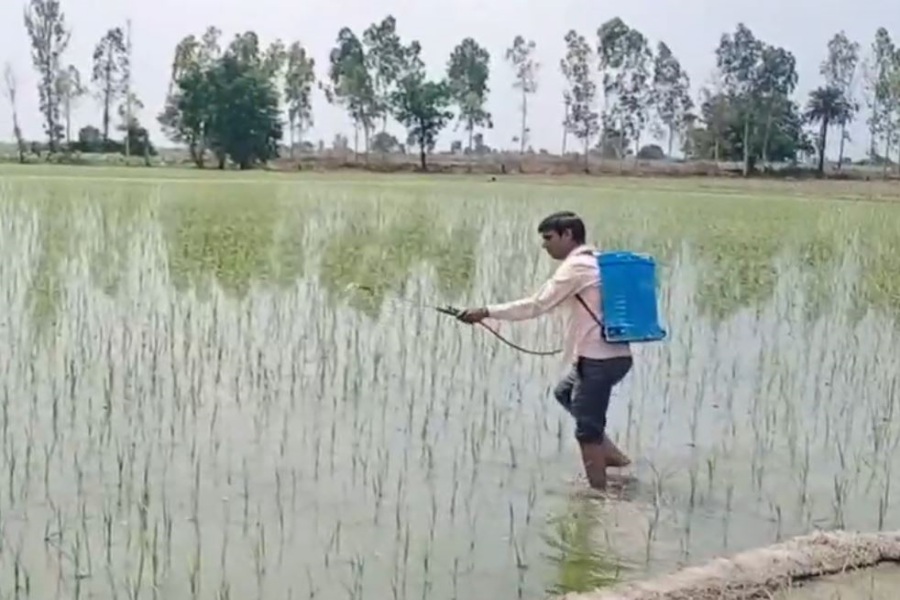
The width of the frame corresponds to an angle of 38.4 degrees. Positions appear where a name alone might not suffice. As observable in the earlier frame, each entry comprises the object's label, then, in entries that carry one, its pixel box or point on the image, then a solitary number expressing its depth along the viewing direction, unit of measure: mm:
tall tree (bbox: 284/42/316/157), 63906
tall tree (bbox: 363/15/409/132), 61062
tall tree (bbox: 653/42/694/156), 65688
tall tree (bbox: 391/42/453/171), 59438
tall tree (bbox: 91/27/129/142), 60812
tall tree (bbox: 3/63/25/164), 54059
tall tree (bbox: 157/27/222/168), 52531
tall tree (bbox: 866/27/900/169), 58594
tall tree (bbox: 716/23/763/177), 62688
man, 5621
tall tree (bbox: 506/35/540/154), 64125
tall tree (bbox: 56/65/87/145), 60125
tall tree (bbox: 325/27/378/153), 60594
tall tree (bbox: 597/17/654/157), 62375
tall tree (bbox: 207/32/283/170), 52031
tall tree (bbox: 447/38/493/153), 63188
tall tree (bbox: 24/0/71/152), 58750
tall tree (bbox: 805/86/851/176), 62219
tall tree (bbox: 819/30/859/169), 62684
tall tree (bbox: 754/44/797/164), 62219
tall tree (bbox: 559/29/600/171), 63188
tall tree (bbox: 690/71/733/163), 62719
